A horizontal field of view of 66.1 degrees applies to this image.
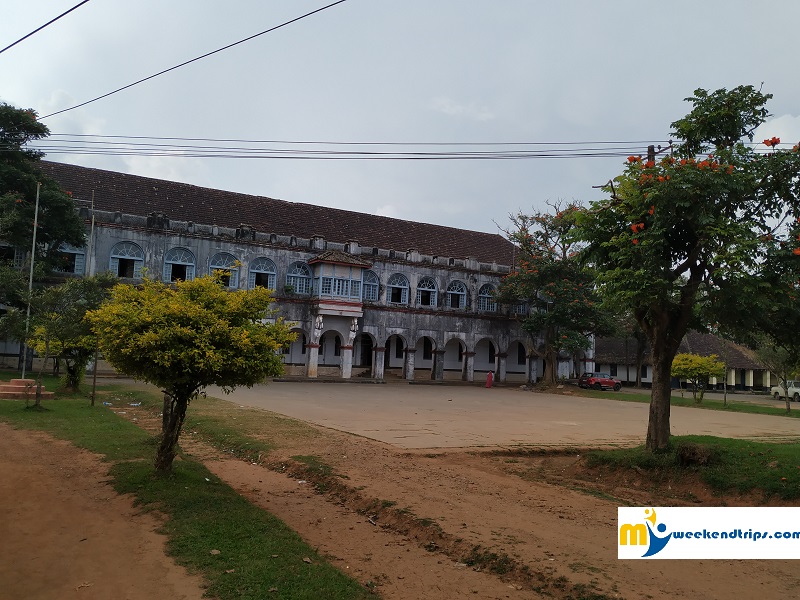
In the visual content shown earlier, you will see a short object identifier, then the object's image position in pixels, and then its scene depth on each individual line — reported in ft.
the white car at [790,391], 122.31
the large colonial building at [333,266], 95.91
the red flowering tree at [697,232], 27.37
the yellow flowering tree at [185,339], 23.21
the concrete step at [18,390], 51.21
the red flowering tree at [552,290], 105.60
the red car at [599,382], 120.16
